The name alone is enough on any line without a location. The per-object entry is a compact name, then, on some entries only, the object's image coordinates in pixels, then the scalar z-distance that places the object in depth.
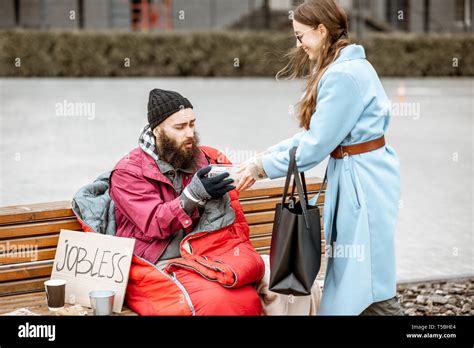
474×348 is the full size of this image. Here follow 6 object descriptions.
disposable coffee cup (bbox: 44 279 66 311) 4.18
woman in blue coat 3.79
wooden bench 4.36
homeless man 4.11
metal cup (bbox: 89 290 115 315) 4.07
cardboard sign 4.21
